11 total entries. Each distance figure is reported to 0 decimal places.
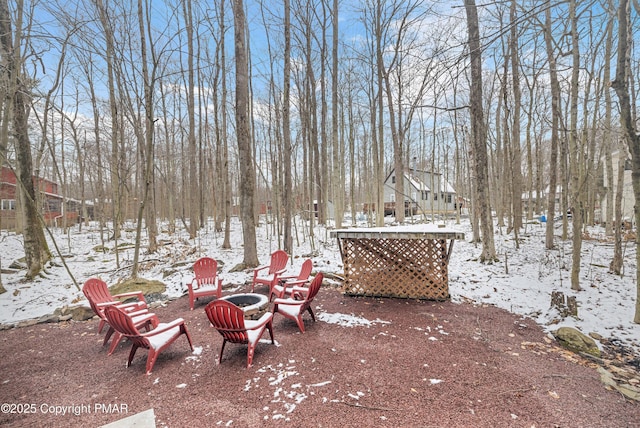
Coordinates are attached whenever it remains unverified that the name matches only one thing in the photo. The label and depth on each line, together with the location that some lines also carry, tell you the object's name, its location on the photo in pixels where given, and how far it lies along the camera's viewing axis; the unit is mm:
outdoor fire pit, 4184
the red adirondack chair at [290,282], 4965
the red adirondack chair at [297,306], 3832
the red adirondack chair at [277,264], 5996
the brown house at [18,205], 16381
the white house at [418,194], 24984
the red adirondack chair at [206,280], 5145
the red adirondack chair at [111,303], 3560
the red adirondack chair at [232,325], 2955
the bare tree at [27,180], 6504
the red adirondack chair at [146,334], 2973
